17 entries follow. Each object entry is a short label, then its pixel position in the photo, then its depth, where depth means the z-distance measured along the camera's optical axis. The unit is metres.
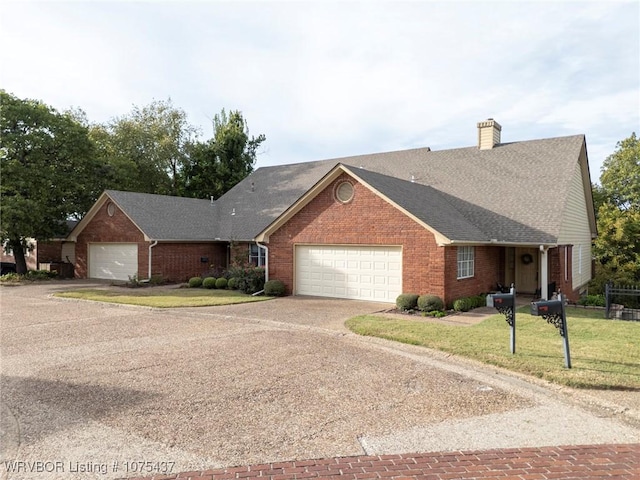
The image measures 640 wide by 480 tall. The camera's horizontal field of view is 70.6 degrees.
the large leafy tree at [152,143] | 41.66
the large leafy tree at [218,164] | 41.72
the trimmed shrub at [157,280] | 22.48
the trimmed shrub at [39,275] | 25.40
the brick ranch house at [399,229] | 15.78
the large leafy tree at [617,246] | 21.98
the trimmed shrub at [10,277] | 24.72
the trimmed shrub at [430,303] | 14.09
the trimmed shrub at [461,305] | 14.45
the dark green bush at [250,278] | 18.80
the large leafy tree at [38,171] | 23.53
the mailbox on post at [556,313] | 7.72
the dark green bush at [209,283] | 20.81
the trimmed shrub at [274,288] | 17.81
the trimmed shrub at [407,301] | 14.48
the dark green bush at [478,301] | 15.24
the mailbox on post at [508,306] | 8.70
